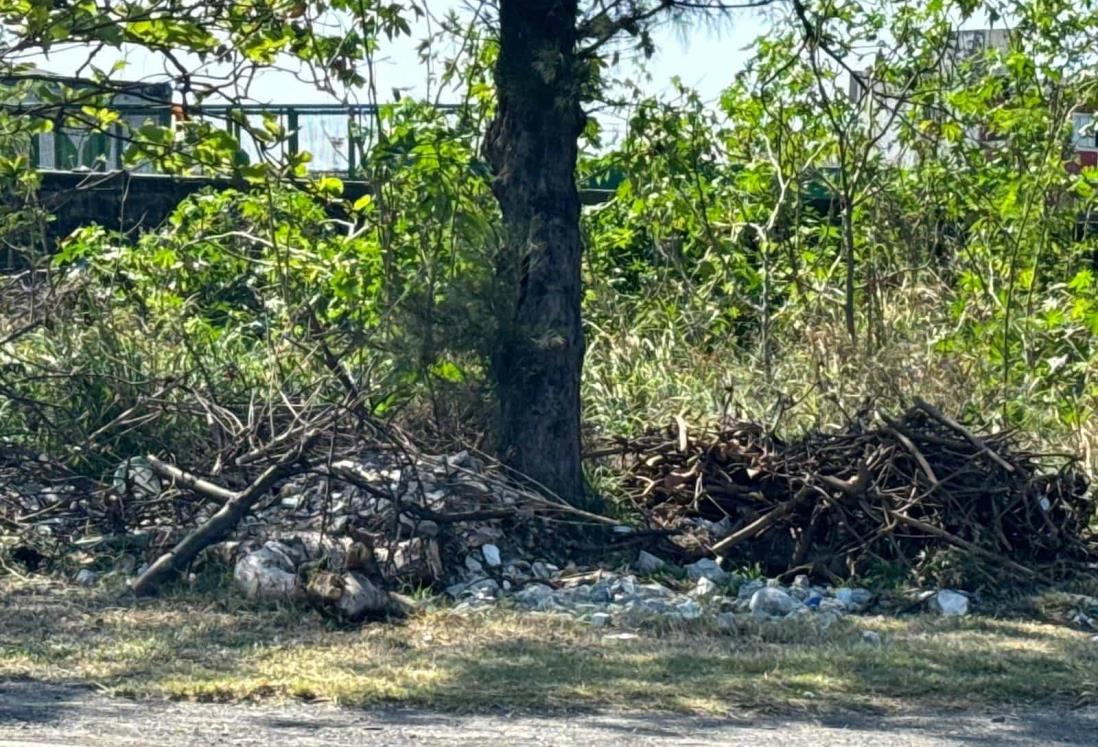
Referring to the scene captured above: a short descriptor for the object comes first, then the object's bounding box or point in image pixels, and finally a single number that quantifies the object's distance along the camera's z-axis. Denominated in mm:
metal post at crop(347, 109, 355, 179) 11148
